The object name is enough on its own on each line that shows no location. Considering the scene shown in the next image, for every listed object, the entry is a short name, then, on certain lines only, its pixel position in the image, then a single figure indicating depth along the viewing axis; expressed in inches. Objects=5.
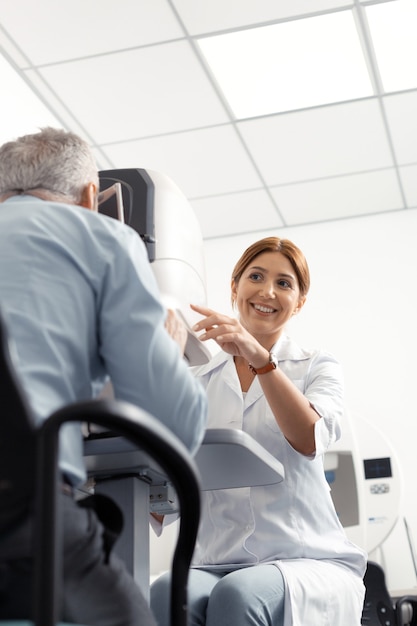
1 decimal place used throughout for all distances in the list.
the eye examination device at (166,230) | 68.6
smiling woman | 64.1
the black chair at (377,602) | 111.7
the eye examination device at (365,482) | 149.3
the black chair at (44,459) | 28.1
